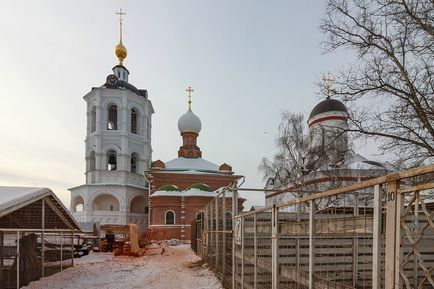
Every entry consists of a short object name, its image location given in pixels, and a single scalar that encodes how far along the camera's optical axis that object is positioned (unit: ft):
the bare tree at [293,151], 77.92
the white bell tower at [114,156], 128.57
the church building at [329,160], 43.96
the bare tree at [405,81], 33.06
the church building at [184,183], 109.70
